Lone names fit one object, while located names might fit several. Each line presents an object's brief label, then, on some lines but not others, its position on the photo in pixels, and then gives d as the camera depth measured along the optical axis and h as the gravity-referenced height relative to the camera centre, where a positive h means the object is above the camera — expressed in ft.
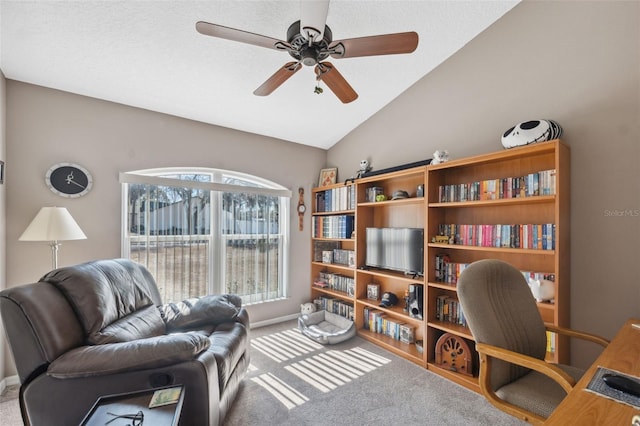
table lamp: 6.68 -0.39
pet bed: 10.13 -4.54
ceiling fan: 4.72 +3.13
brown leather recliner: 4.31 -2.34
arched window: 9.56 -0.72
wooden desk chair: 4.38 -2.24
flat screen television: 9.23 -1.30
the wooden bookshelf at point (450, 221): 6.53 -0.26
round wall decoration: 8.03 +0.94
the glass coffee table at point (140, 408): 3.67 -2.76
